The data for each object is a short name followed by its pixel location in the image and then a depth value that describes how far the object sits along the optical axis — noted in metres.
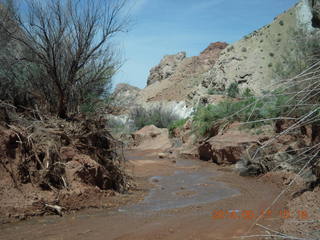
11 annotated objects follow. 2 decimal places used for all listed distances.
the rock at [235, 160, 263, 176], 10.56
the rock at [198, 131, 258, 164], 12.98
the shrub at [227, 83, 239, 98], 31.68
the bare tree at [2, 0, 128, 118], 8.12
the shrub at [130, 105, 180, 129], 33.84
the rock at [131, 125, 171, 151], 23.84
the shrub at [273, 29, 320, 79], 9.91
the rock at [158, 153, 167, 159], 18.40
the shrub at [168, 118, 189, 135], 24.41
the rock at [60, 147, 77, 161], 7.06
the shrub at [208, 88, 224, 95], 36.92
